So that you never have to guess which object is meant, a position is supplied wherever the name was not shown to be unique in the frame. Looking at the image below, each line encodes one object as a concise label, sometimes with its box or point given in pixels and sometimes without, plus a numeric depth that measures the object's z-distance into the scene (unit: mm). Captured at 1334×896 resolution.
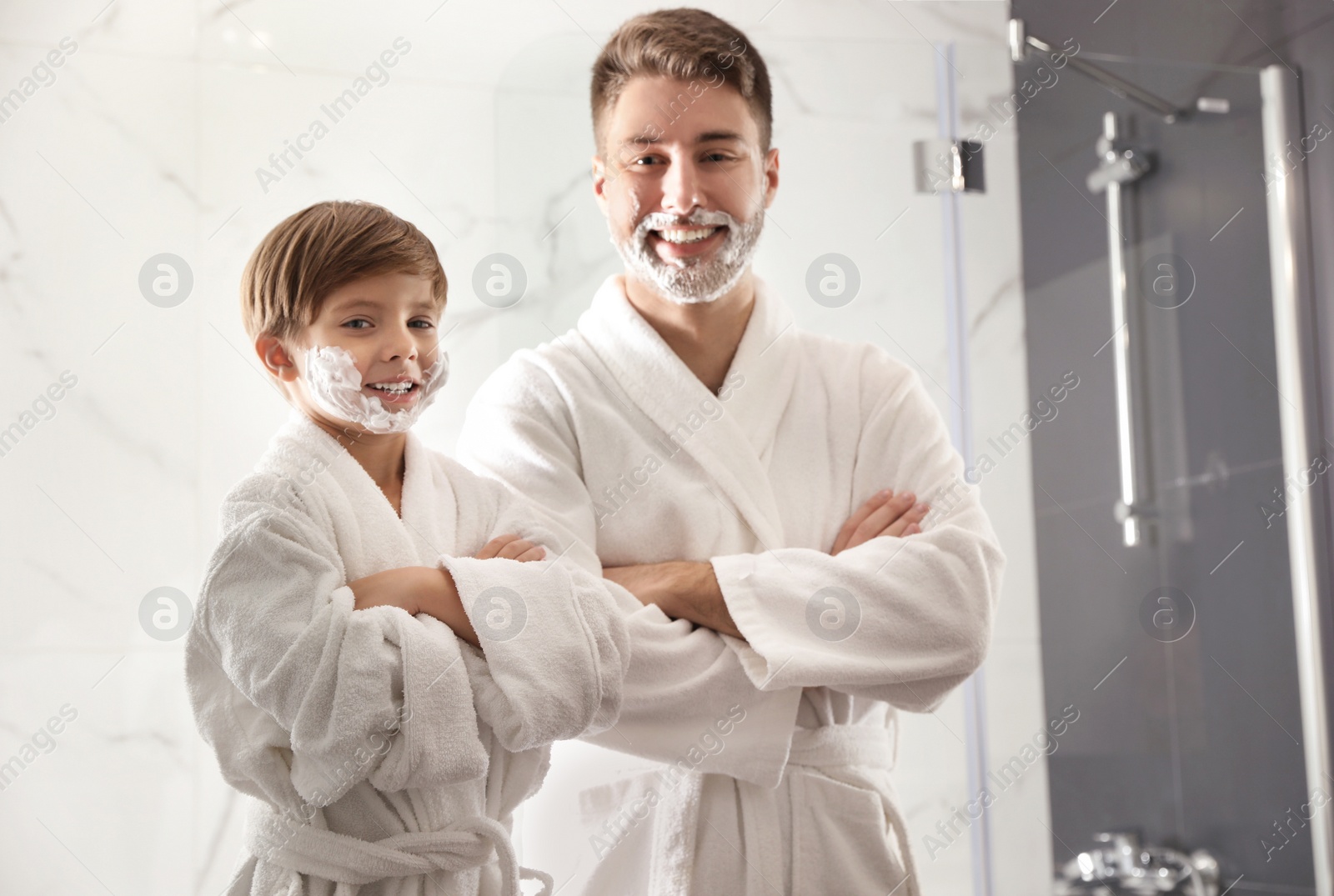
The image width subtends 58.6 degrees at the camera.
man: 1255
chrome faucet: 1821
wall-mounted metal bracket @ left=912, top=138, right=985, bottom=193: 1753
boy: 991
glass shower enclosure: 1790
